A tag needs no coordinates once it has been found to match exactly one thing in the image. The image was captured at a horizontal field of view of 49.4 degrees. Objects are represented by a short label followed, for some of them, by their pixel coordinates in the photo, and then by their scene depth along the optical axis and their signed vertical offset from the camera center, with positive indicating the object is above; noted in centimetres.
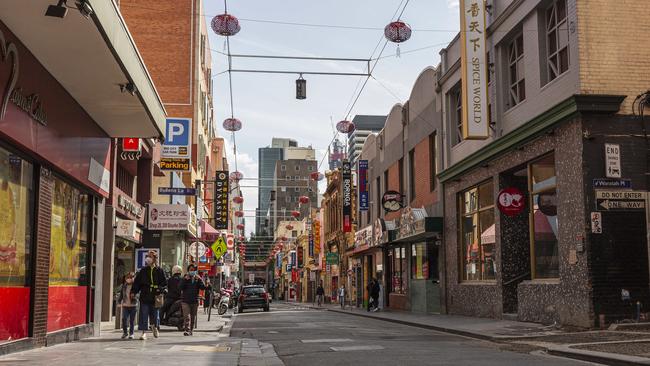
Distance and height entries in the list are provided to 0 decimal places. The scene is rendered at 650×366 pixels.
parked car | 3888 -153
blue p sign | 2657 +532
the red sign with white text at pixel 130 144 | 2105 +381
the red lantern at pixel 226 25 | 2039 +709
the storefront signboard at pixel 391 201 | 3341 +331
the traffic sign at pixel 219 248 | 2605 +89
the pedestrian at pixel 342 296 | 4326 -149
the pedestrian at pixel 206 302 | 3527 -162
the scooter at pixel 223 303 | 3234 -141
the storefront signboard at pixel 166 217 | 2505 +197
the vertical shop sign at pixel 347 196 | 4434 +483
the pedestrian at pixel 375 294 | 3534 -112
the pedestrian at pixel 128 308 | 1564 -79
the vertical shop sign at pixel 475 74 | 2139 +592
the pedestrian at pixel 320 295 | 4906 -162
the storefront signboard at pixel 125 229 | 2072 +127
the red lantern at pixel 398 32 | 2011 +677
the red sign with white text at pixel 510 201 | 2011 +198
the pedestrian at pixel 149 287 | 1566 -33
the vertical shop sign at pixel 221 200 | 4650 +474
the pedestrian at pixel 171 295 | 1912 -62
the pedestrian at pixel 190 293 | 1764 -52
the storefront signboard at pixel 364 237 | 3865 +198
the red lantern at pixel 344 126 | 3366 +689
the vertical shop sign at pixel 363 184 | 4206 +519
